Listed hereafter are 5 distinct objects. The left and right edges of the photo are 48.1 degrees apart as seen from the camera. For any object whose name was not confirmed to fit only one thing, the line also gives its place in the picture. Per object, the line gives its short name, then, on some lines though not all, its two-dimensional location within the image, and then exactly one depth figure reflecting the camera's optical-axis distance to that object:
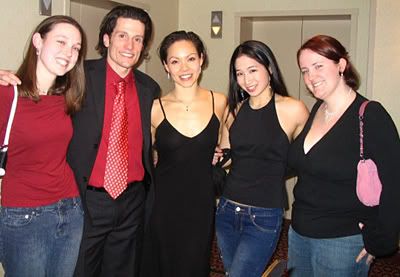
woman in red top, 1.89
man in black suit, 2.35
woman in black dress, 2.54
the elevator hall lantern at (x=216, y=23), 5.10
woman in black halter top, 2.25
